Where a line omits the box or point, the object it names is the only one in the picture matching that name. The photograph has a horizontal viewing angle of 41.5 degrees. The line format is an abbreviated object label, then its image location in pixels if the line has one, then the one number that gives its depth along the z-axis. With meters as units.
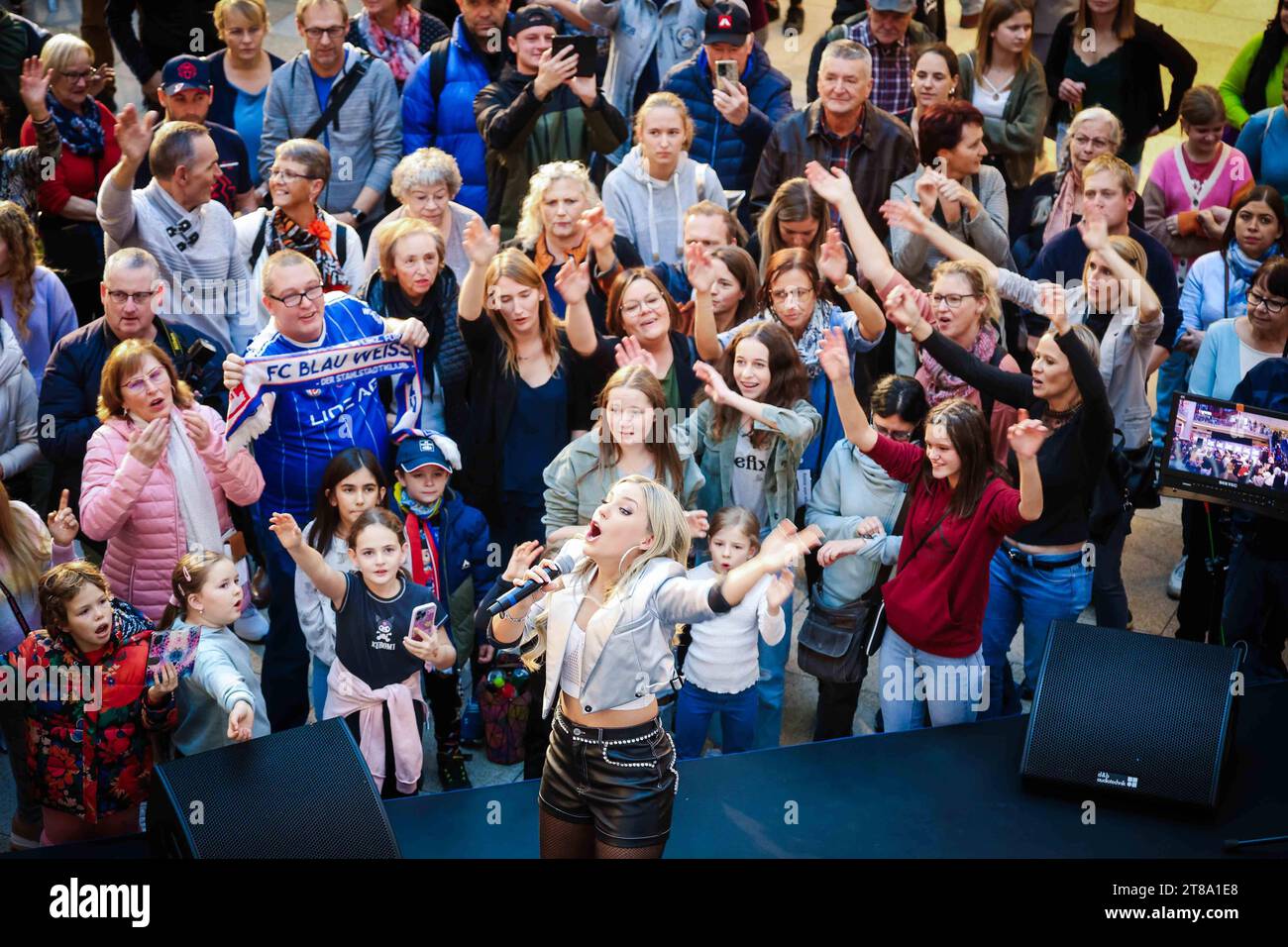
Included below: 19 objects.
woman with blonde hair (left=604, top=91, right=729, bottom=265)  7.14
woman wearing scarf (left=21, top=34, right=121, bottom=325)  7.49
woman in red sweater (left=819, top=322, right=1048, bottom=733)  5.53
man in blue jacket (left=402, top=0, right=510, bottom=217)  7.77
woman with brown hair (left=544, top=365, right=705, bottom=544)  5.67
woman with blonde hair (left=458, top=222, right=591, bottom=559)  6.11
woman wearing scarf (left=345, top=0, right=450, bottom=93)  8.48
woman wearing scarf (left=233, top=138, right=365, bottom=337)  6.78
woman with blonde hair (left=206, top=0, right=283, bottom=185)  8.02
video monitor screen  5.70
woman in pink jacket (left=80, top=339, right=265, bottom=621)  5.69
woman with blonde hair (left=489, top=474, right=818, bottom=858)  4.35
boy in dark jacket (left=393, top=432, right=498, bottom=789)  5.84
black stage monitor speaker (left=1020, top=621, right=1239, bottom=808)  5.07
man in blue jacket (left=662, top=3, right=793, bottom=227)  7.55
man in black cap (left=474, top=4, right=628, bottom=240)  7.43
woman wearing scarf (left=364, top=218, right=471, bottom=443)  6.34
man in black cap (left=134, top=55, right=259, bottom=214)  7.45
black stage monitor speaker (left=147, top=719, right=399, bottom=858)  4.38
